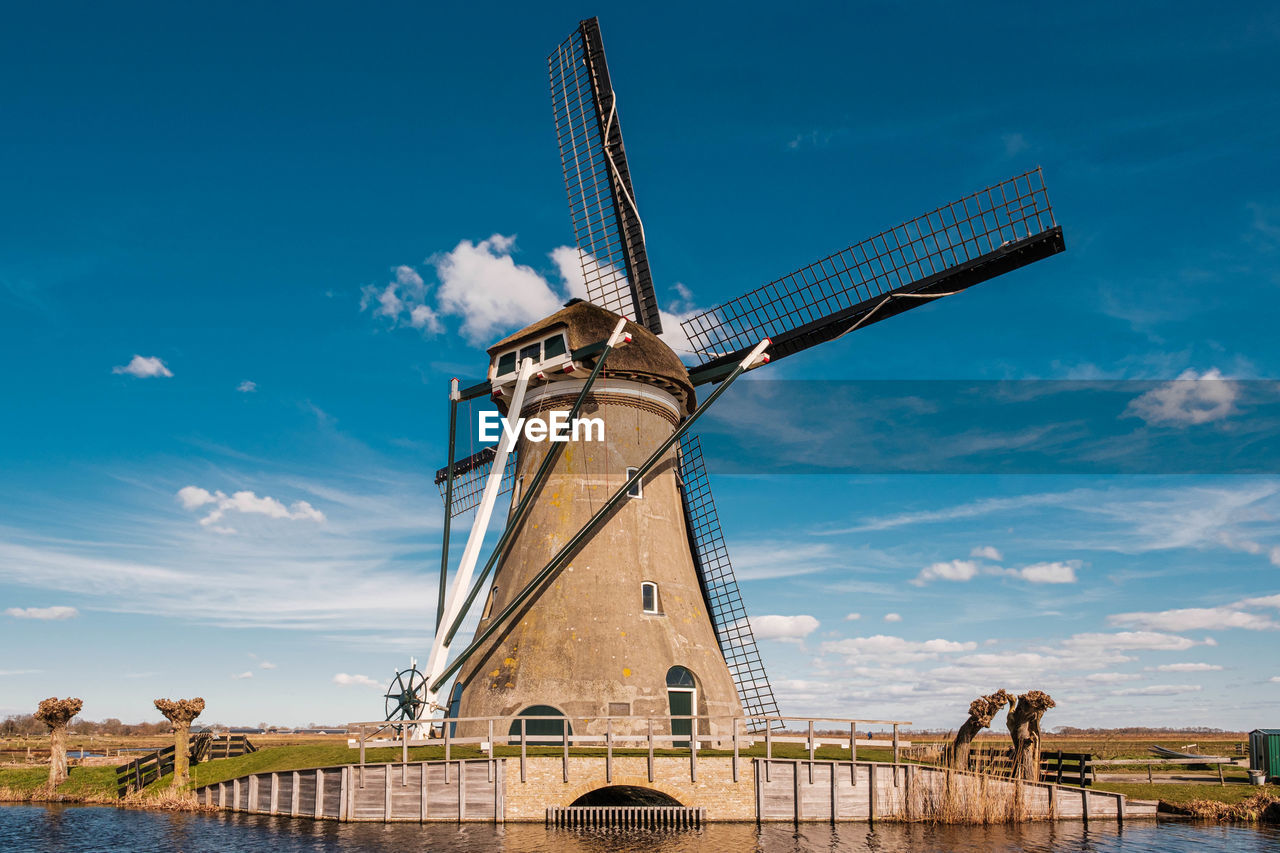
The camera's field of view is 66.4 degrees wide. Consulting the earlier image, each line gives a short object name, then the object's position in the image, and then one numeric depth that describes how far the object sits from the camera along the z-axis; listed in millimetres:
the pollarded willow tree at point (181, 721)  23344
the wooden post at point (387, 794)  18938
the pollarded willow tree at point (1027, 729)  20016
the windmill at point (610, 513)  21094
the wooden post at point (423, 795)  18766
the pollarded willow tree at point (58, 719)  26047
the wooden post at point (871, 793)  19344
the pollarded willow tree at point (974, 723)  19719
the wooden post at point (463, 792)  18641
